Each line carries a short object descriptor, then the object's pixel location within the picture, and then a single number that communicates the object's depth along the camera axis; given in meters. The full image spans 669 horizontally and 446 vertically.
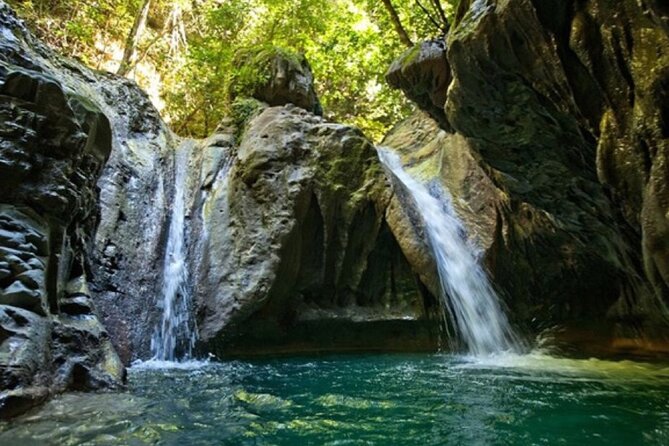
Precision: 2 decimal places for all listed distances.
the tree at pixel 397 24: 11.81
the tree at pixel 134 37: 13.05
